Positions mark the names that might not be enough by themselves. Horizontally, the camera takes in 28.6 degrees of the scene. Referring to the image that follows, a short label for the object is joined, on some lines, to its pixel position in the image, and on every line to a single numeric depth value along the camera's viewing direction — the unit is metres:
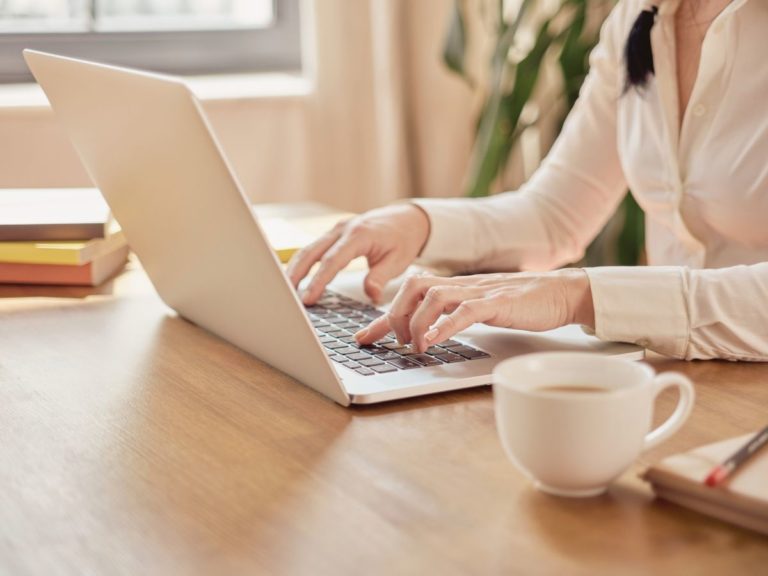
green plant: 2.62
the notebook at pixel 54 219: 1.40
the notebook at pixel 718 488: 0.80
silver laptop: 0.99
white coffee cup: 0.80
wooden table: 0.79
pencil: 0.82
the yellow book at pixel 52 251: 1.38
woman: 1.11
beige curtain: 2.85
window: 2.88
